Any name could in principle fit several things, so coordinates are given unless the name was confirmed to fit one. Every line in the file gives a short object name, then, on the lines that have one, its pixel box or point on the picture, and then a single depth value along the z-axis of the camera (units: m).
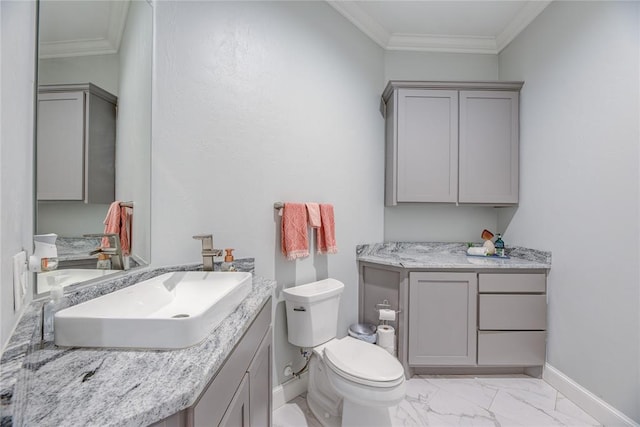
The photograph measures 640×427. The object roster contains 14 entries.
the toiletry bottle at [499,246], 2.36
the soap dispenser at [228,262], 1.40
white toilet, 1.37
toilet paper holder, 2.13
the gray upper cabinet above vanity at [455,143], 2.32
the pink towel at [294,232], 1.71
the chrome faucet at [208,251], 1.34
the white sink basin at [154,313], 0.72
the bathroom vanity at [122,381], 0.48
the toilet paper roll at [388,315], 1.96
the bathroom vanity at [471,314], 2.02
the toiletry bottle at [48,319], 0.75
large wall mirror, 0.87
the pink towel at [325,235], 1.90
